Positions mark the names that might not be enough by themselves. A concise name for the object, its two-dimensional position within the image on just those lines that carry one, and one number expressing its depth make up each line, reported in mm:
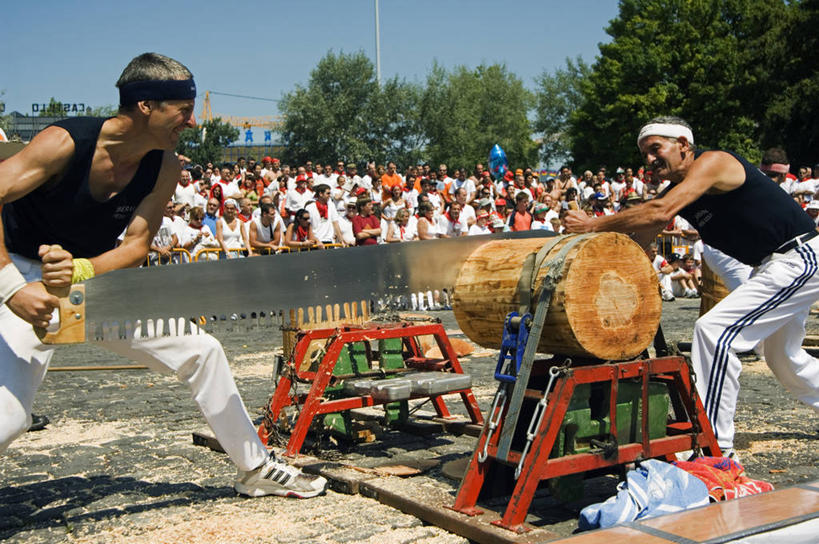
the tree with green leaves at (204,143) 66125
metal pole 44850
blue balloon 29781
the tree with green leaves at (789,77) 38594
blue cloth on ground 3824
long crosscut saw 4305
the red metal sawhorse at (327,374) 5707
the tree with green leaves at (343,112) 51219
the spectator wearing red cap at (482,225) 16531
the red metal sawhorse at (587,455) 4008
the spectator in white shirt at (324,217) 15062
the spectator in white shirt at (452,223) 16922
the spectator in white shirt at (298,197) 17125
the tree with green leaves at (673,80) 48312
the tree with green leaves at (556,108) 76625
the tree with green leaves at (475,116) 57469
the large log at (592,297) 4180
